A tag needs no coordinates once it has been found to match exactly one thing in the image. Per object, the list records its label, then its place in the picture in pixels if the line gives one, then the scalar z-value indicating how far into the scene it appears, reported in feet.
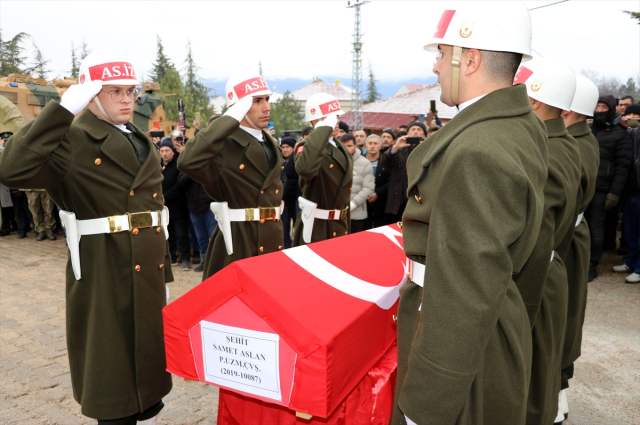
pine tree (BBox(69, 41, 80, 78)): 139.07
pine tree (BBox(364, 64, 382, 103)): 308.36
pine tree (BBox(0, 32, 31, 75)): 84.94
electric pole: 99.42
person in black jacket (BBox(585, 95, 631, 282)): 21.94
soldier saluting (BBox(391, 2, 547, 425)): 4.67
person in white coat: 24.38
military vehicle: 47.06
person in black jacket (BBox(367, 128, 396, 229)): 25.79
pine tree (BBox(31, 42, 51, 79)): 89.35
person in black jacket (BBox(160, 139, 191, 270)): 25.04
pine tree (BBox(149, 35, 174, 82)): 177.99
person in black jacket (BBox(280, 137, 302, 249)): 27.04
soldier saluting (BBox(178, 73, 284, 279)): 12.16
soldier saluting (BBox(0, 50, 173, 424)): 9.00
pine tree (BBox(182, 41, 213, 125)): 146.50
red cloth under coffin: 8.05
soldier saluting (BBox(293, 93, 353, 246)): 16.16
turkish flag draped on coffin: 6.60
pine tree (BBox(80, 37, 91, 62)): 139.78
